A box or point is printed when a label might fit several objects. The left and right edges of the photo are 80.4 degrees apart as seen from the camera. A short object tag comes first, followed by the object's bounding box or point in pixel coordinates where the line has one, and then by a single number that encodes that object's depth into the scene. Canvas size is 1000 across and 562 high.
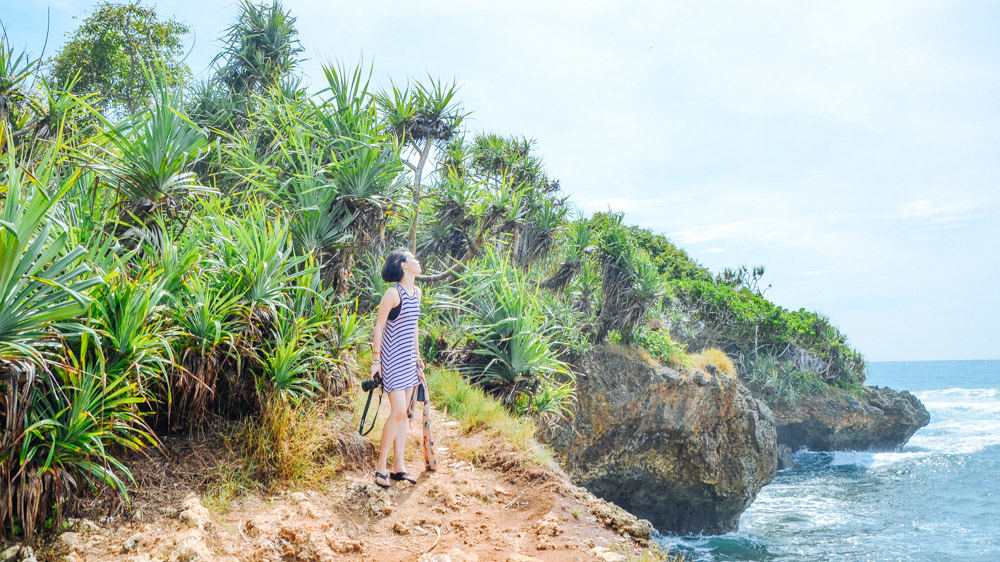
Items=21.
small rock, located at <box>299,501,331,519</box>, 4.16
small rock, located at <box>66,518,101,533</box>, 3.46
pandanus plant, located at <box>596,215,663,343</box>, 14.49
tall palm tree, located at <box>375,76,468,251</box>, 10.30
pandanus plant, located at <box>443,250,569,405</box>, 8.90
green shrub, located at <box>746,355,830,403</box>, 29.06
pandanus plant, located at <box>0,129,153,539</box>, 3.03
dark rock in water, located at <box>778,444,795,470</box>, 29.86
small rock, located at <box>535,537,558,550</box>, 4.11
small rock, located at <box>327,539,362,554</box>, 3.91
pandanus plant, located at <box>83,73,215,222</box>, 5.08
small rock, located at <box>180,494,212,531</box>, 3.70
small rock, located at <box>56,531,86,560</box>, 3.28
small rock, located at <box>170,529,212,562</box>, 3.33
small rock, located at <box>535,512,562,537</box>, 4.33
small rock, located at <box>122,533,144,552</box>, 3.39
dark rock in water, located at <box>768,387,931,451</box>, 30.97
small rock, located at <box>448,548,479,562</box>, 3.78
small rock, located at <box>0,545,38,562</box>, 3.04
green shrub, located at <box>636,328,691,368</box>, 15.90
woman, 4.74
